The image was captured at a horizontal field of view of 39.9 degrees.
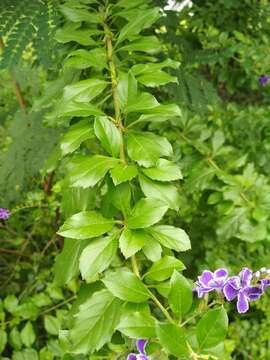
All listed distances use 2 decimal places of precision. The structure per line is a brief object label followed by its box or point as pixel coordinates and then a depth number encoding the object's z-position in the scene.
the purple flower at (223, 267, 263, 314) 0.18
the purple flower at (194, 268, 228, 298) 0.19
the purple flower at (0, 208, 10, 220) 0.41
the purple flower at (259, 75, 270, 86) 0.54
